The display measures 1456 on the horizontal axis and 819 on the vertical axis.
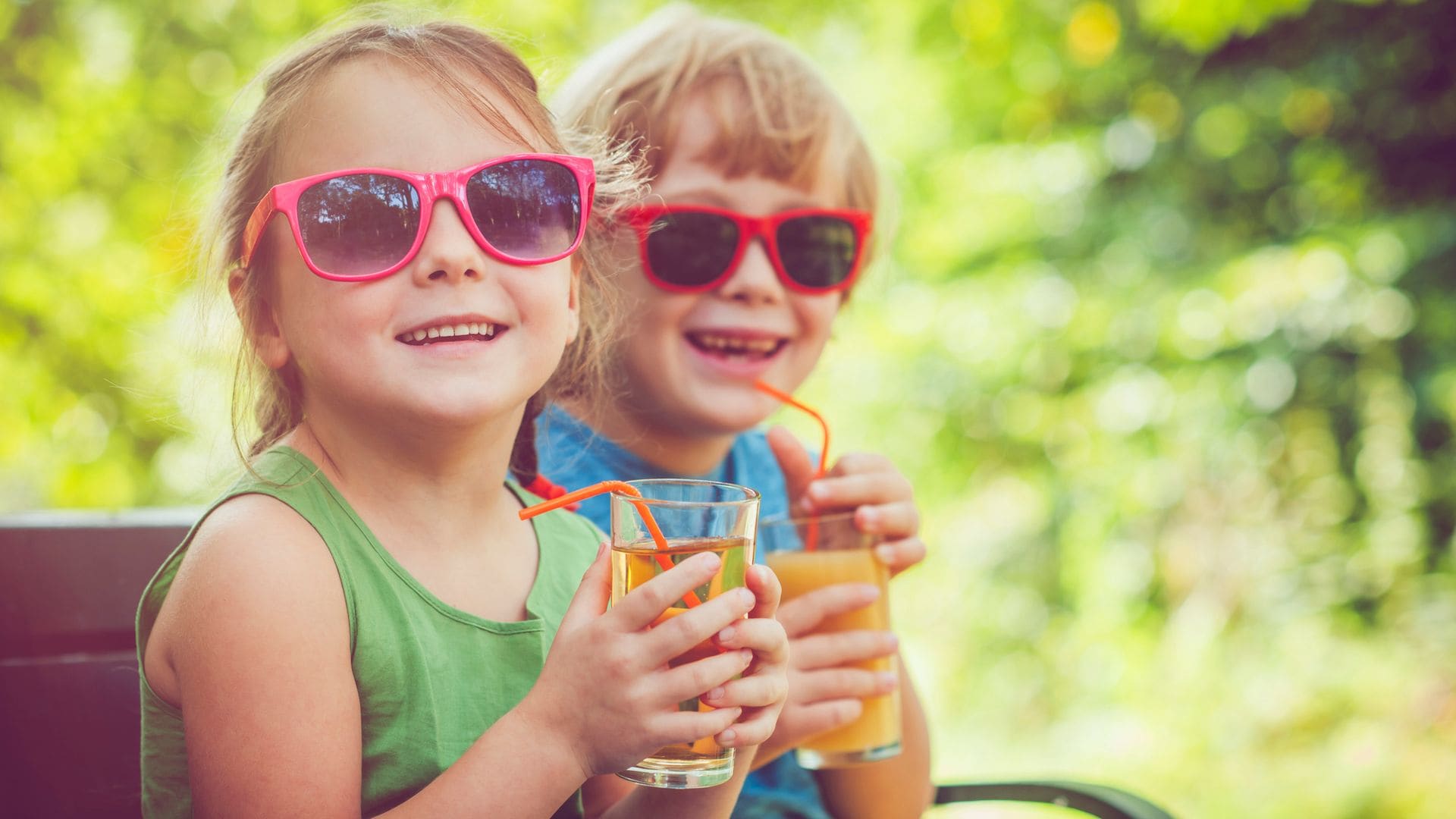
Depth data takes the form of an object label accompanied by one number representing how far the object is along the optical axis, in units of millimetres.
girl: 1050
